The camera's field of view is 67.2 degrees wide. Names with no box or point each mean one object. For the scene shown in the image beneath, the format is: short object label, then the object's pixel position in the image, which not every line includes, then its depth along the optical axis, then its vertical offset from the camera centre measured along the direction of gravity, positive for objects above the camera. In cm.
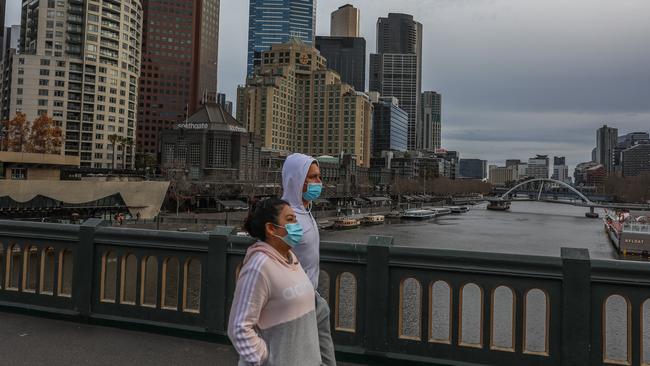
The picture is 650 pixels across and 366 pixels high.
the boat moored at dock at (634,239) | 5325 -416
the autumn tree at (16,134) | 7481 +753
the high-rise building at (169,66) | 15450 +3952
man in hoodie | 371 -16
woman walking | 282 -65
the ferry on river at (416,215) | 9449 -398
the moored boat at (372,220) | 8001 -444
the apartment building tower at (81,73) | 9425 +2189
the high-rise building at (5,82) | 9825 +2059
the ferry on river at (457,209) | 12362 -344
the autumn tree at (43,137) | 7588 +718
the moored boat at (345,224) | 7019 -459
